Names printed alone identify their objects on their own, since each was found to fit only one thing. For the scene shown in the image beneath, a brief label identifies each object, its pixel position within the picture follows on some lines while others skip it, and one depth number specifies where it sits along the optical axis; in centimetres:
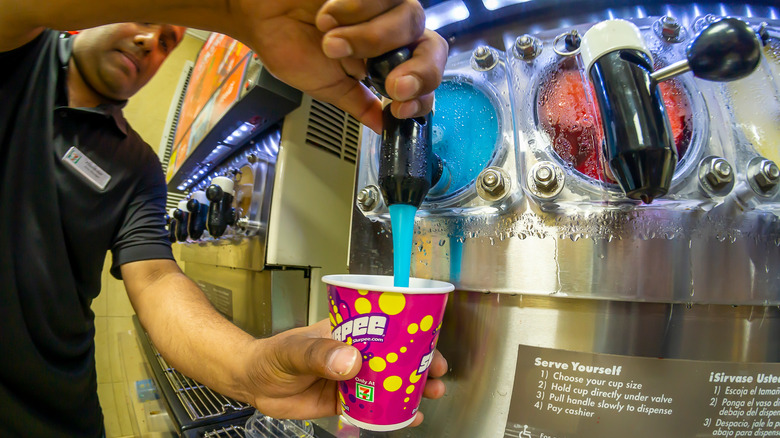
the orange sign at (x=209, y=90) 86
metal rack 53
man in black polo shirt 36
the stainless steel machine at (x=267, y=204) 74
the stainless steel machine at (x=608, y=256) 34
